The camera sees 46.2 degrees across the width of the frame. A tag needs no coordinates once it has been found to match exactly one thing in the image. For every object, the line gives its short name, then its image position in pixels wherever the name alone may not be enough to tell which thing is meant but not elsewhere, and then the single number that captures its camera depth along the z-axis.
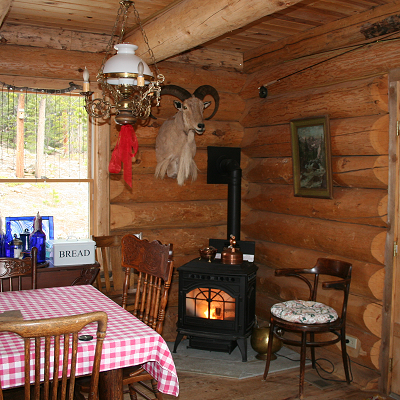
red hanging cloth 4.02
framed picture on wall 4.24
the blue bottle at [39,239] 4.05
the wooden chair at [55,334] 1.71
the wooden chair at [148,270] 2.91
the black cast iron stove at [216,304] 4.34
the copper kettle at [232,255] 4.46
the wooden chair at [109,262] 4.42
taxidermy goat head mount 4.69
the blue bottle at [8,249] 4.01
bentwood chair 3.67
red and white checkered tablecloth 2.05
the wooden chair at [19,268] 3.34
